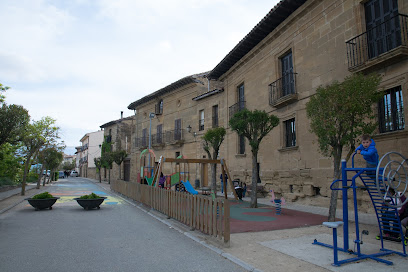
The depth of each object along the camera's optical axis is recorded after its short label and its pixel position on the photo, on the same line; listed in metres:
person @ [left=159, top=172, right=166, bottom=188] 15.99
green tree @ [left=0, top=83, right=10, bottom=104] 15.72
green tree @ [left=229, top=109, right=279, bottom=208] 11.27
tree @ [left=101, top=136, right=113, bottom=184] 33.22
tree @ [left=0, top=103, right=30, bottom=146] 9.59
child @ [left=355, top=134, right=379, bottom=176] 4.89
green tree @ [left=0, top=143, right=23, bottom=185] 21.03
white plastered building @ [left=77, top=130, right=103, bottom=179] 56.84
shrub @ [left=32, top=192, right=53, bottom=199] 10.73
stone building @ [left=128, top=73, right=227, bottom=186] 21.78
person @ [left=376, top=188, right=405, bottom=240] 4.46
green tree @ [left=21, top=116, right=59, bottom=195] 17.12
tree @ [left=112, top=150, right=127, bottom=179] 31.70
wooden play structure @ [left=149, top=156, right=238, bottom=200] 11.04
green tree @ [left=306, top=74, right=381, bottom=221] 7.24
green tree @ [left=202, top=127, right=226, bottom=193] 15.22
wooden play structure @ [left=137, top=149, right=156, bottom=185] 15.74
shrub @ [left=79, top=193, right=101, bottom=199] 11.02
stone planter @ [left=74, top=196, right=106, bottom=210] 10.69
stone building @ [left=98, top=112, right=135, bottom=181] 38.59
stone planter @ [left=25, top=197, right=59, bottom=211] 10.55
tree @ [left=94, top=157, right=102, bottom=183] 40.26
